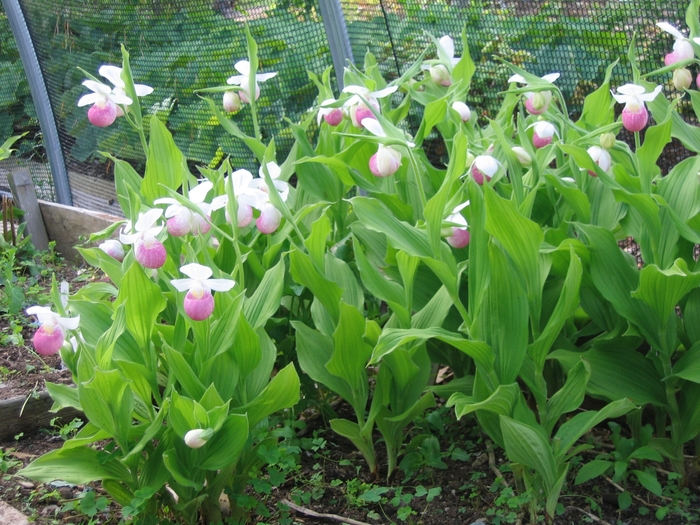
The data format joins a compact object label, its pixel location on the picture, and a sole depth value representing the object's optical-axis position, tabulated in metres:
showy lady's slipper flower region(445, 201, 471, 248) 1.47
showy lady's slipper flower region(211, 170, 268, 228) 1.61
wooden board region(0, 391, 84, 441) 2.19
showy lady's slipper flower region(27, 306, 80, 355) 1.36
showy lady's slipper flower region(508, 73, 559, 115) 1.70
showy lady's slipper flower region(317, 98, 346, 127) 1.85
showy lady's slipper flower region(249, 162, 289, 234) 1.62
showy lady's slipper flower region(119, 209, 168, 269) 1.40
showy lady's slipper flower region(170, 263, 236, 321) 1.31
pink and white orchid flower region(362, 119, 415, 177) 1.54
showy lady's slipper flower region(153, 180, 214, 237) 1.52
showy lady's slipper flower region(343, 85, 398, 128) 1.72
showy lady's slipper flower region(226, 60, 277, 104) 1.92
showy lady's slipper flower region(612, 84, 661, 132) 1.49
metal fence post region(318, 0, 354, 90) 2.60
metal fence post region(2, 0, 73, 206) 3.88
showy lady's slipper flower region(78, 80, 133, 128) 1.81
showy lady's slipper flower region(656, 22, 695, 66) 1.60
